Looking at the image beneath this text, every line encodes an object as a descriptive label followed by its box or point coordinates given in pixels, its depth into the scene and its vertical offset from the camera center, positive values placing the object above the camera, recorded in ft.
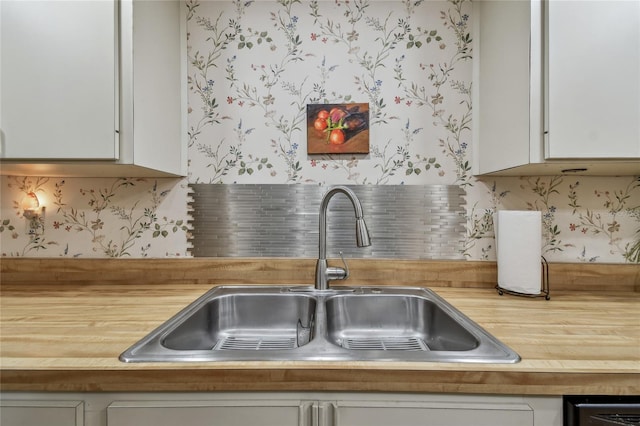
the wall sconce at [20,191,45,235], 4.36 +0.01
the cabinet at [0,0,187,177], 3.11 +1.34
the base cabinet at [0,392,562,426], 2.10 -1.37
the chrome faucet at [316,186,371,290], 3.84 -0.65
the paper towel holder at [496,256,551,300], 3.74 -0.98
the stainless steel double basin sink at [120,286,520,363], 3.32 -1.28
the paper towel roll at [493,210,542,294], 3.58 -0.45
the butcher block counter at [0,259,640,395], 2.09 -1.05
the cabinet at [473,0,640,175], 3.03 +1.31
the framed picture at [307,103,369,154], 4.32 +1.22
